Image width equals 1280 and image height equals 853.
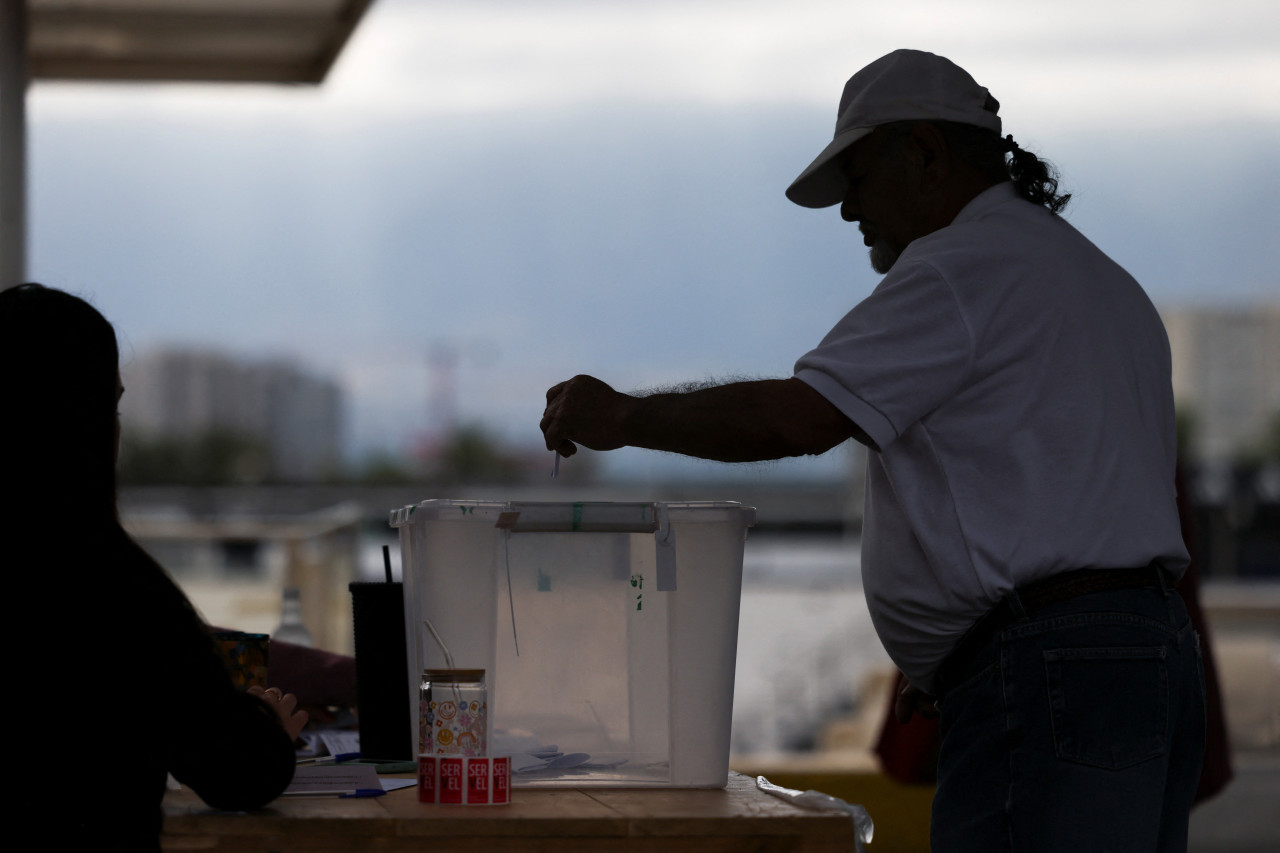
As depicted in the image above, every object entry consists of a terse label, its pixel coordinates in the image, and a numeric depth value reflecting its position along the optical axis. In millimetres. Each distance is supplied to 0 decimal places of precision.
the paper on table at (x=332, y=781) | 5594
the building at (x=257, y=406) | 150016
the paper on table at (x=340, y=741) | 6015
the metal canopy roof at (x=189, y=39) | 9012
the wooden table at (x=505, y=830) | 5428
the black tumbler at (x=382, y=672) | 5913
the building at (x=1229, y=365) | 128328
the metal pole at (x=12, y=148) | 8128
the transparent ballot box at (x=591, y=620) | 5691
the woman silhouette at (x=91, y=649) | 5401
